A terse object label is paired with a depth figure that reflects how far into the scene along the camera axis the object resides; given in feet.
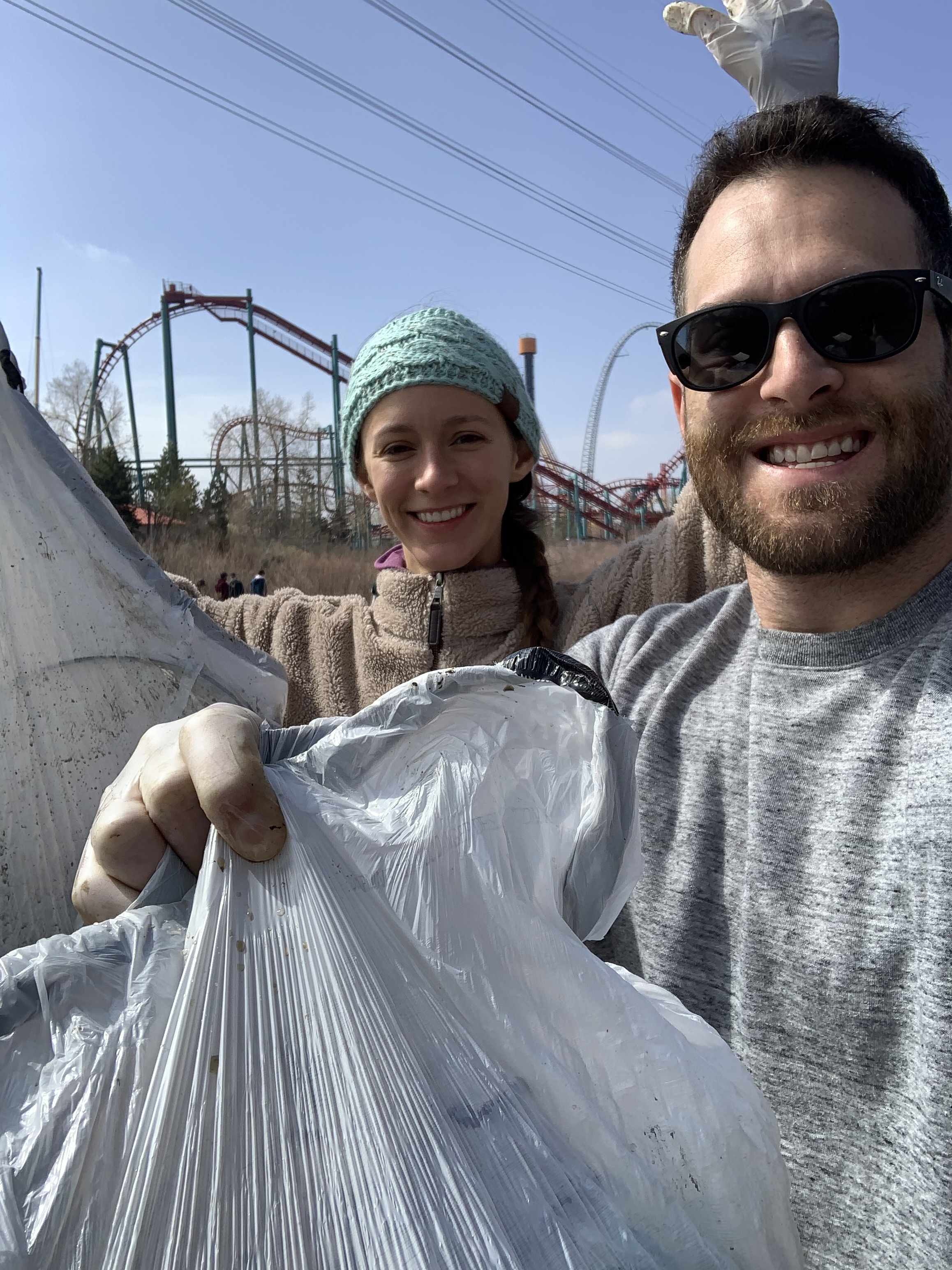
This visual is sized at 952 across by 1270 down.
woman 5.44
